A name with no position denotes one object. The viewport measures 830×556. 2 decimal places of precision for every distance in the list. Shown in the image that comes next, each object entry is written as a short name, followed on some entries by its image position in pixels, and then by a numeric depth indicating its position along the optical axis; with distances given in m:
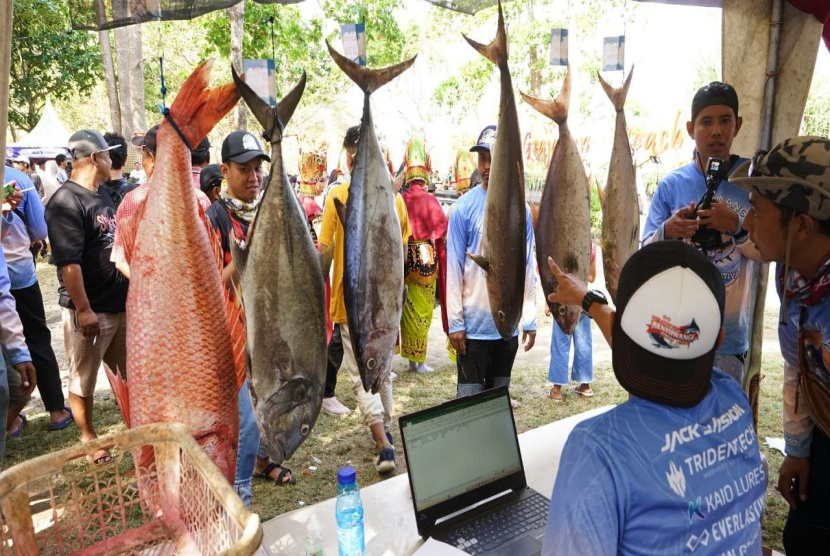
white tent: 15.02
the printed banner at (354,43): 1.78
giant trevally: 1.56
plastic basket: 1.12
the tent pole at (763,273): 2.91
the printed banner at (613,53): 2.26
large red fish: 1.52
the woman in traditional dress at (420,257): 4.34
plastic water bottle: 1.42
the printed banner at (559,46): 2.18
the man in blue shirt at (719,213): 2.28
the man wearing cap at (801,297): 1.72
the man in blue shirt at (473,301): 3.21
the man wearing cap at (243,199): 2.14
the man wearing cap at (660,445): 1.01
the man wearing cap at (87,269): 3.30
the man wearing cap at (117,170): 4.11
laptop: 1.59
